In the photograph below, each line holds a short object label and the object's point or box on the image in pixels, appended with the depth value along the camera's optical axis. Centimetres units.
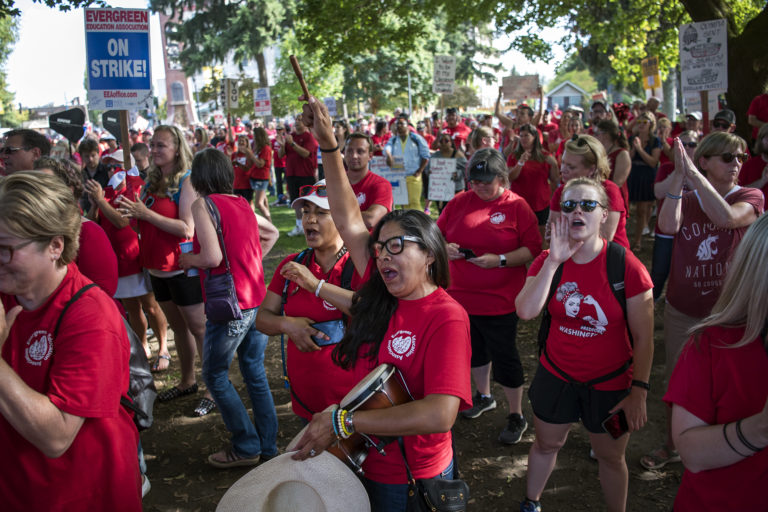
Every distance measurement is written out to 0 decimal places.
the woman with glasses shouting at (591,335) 291
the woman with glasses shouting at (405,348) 199
